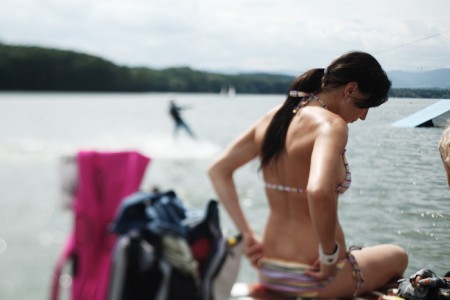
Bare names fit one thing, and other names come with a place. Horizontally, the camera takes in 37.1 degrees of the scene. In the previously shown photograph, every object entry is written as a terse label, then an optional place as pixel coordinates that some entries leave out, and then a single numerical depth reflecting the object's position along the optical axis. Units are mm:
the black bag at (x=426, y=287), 2090
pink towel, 1429
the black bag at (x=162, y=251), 1354
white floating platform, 2531
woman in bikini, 2025
